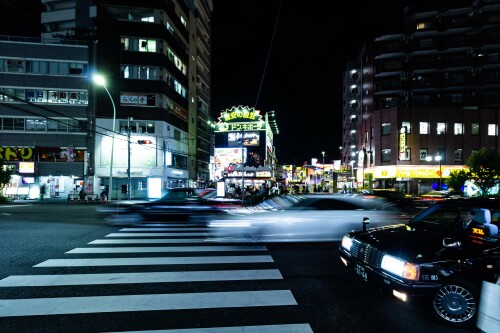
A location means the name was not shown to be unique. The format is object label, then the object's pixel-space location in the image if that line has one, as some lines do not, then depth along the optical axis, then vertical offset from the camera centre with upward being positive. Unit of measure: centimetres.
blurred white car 980 -132
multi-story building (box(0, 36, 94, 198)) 3953 +654
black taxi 434 -118
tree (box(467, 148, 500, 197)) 3462 +44
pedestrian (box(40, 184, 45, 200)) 3528 -210
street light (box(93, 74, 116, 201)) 2204 +147
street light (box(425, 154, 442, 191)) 4495 +185
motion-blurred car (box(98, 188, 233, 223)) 1424 -160
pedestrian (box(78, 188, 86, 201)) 3289 -232
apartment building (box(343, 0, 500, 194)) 4616 +1157
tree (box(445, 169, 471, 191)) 3666 -74
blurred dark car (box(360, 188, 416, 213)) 1758 -114
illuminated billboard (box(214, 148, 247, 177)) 5830 +244
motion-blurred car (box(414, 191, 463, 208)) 2692 -185
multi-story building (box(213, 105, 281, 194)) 5847 +478
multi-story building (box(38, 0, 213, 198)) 4062 +982
